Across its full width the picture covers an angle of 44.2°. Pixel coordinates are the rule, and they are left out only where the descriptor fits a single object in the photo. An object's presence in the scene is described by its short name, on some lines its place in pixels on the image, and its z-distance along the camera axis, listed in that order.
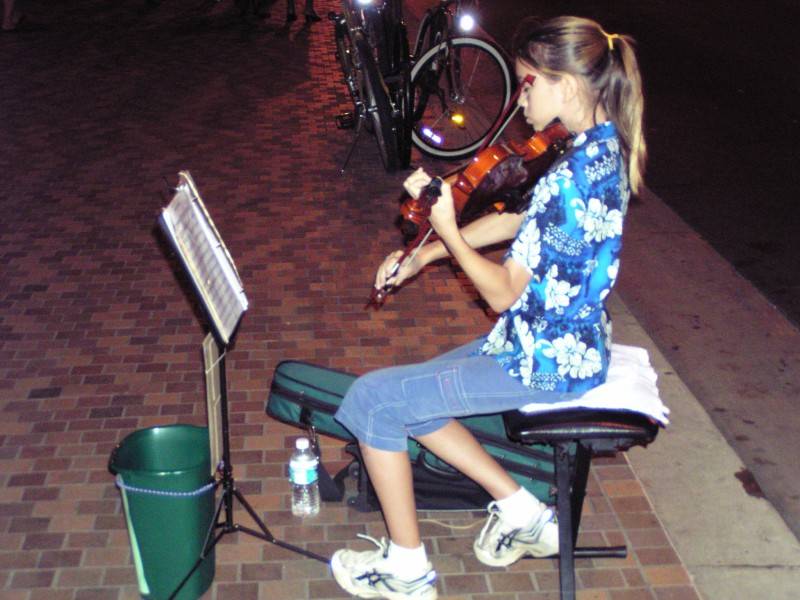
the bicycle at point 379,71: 6.72
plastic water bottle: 3.62
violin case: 3.62
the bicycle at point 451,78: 7.15
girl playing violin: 2.79
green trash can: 3.01
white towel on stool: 3.02
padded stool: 2.99
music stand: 2.83
